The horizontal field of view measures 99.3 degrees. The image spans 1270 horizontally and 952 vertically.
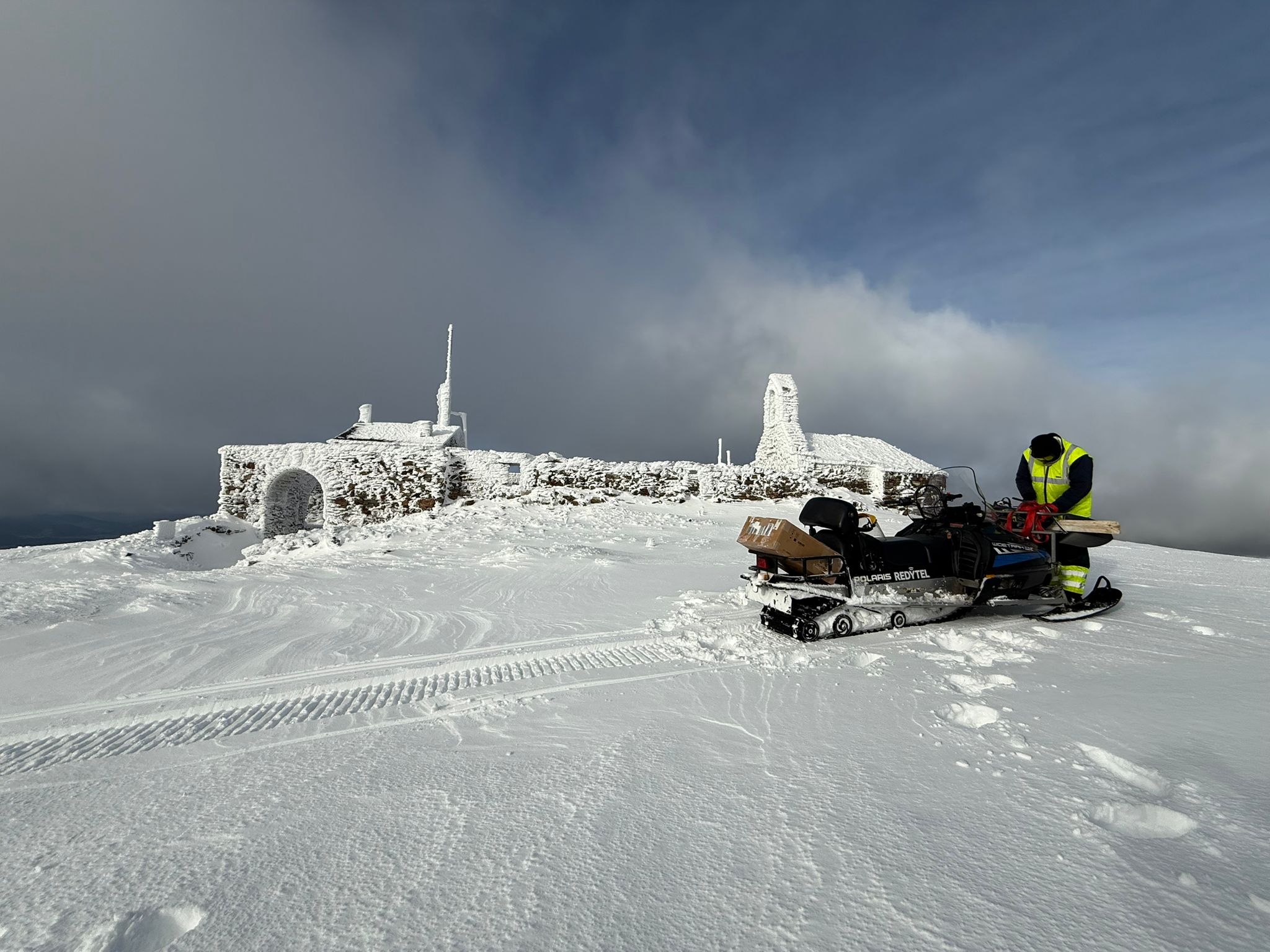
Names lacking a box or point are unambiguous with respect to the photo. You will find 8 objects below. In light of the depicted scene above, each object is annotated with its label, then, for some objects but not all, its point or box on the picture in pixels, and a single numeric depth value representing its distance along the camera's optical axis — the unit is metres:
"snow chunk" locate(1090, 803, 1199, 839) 1.57
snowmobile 3.88
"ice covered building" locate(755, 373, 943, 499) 18.39
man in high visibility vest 4.63
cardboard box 3.86
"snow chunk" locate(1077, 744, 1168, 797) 1.79
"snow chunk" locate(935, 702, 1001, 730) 2.36
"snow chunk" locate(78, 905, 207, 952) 1.19
